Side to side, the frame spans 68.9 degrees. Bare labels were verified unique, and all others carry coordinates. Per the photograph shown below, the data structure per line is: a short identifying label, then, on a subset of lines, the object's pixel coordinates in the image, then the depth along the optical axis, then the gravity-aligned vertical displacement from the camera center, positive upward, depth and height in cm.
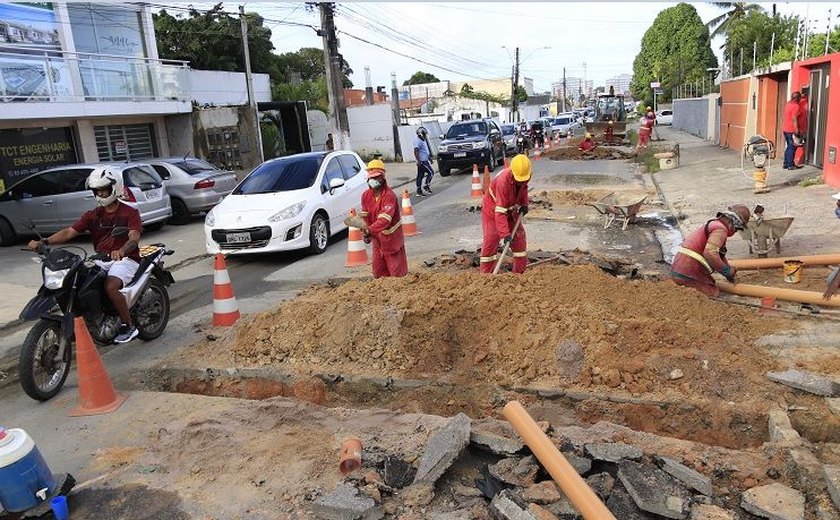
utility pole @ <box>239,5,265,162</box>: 2416 +232
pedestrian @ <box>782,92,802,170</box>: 1403 -70
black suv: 2228 -102
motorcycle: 507 -144
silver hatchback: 1305 -110
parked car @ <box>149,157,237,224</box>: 1486 -116
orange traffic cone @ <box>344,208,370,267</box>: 928 -182
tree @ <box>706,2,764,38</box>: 4047 +552
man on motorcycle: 580 -84
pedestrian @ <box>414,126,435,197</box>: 1698 -97
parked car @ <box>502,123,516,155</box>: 2860 -111
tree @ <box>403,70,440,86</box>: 10731 +737
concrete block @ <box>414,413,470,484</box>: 339 -183
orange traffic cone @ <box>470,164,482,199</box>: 1517 -168
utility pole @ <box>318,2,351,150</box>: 2184 +189
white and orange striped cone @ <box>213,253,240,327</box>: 674 -175
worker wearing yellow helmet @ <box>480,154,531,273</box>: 705 -112
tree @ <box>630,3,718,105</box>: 5888 +536
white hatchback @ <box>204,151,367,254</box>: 970 -122
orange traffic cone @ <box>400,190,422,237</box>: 1164 -183
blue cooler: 339 -176
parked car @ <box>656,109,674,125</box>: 5391 -122
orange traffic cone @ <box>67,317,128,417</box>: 493 -186
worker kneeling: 607 -152
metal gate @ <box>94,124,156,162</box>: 1895 +3
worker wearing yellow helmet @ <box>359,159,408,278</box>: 687 -111
